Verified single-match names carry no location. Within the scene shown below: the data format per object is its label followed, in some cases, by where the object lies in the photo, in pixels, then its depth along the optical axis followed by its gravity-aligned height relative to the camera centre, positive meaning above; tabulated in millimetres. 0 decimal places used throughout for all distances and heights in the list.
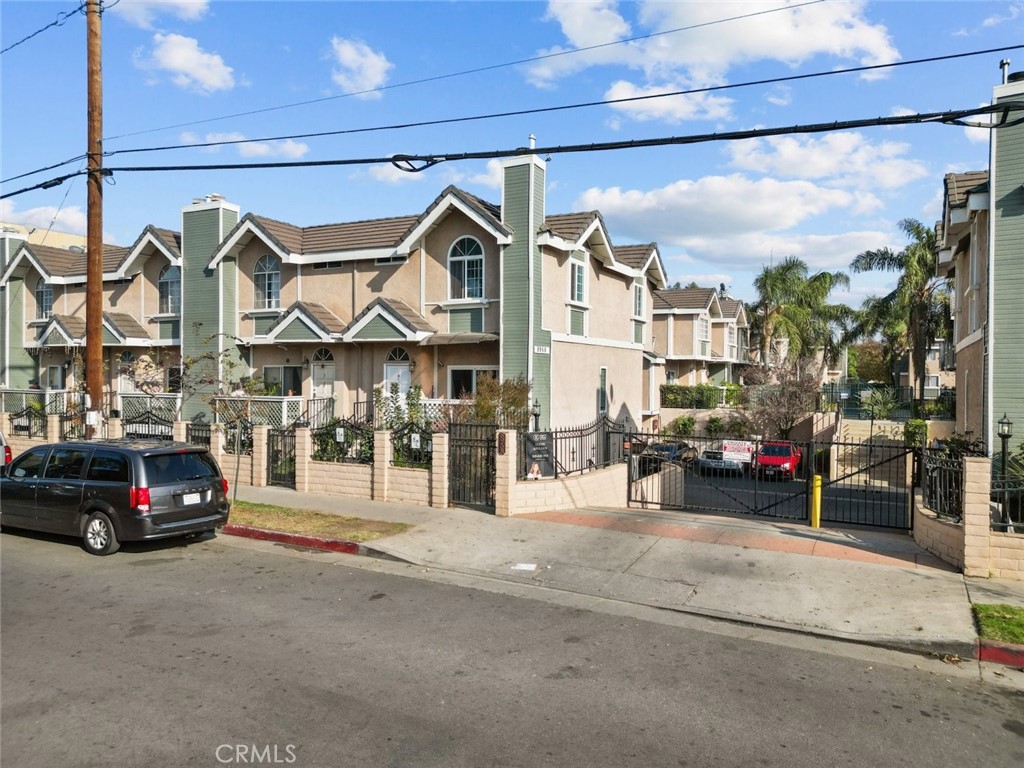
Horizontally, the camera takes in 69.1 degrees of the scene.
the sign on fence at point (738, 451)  14289 -1237
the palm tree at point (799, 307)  45031 +5000
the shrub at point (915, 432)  28516 -1756
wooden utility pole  16047 +3615
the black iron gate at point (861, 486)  16719 -3246
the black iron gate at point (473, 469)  14641 -1626
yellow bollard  13008 -2071
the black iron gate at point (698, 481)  14920 -2671
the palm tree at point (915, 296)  37031 +4598
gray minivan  10797 -1573
